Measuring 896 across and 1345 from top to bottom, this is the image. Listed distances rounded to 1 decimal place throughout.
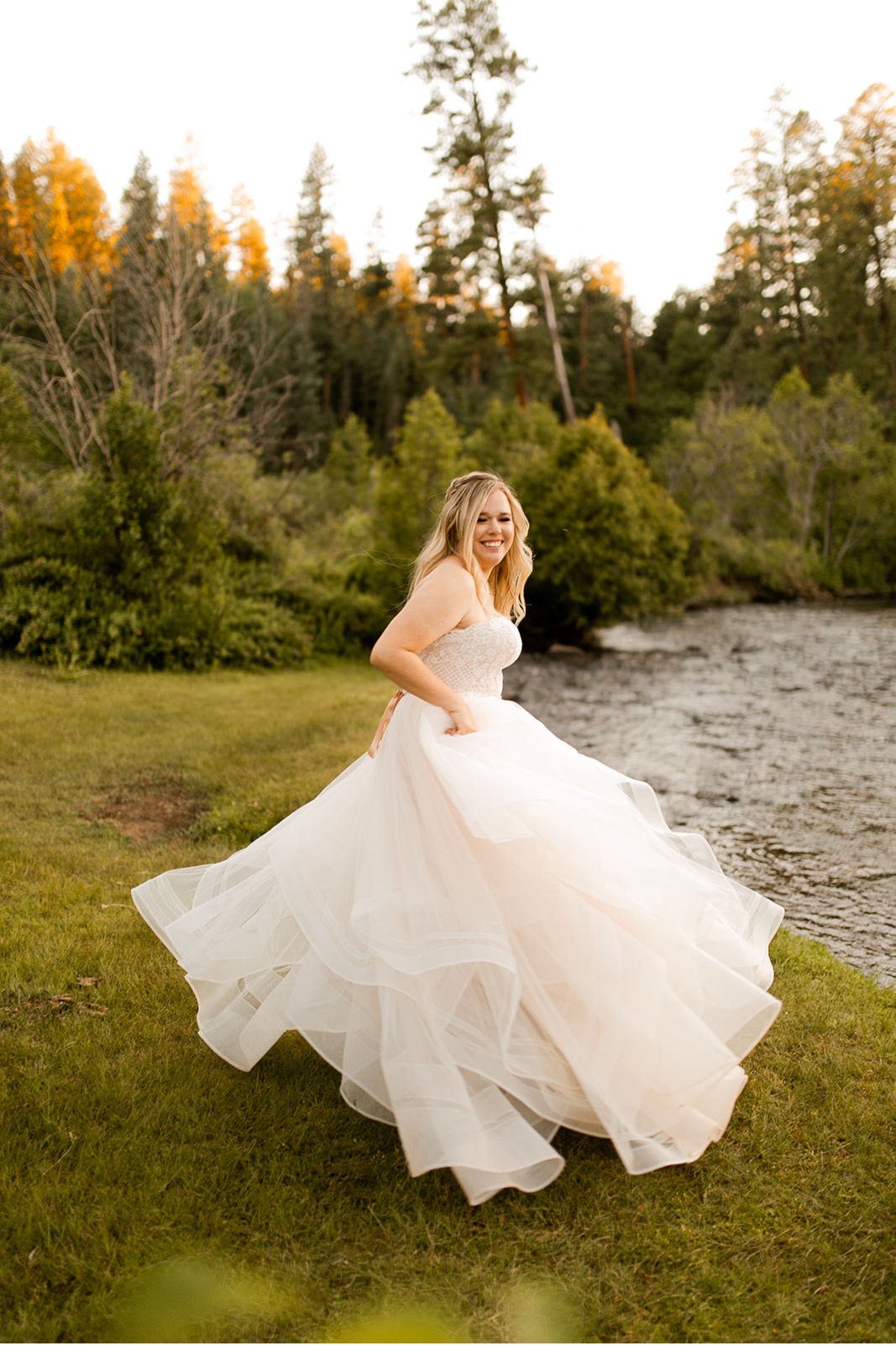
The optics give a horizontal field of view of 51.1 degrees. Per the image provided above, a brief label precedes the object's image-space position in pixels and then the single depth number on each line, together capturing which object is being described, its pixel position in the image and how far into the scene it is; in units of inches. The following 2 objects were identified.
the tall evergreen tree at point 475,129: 1338.6
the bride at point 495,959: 121.7
